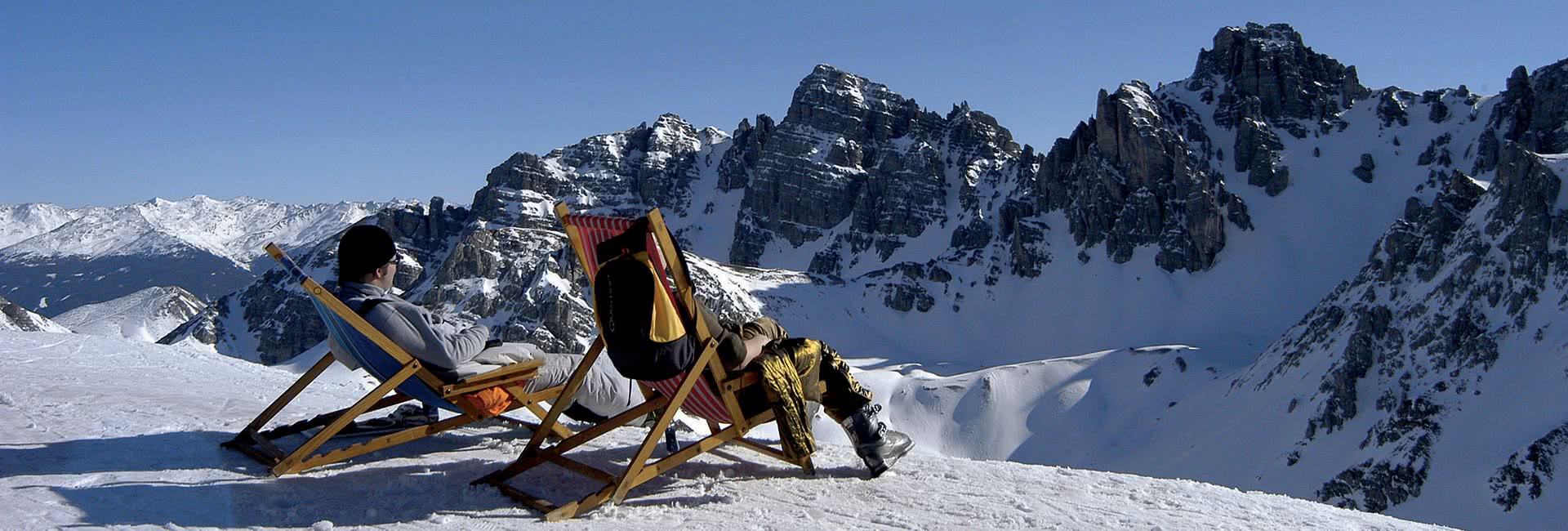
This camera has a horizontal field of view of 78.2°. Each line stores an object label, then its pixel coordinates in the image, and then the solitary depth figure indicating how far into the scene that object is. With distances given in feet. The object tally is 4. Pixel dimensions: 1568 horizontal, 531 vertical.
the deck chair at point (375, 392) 20.52
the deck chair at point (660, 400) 18.83
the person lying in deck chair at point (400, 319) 20.70
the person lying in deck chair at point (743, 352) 18.63
